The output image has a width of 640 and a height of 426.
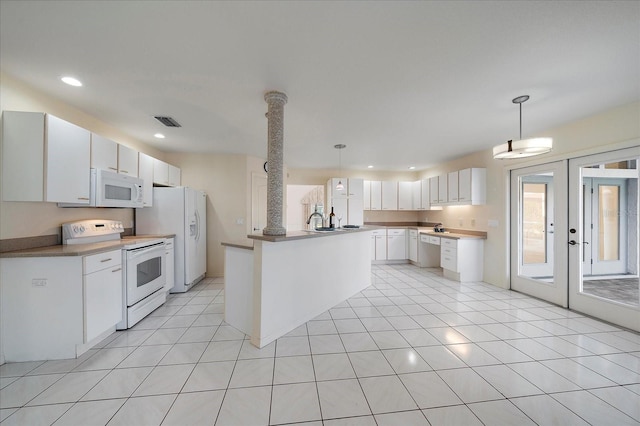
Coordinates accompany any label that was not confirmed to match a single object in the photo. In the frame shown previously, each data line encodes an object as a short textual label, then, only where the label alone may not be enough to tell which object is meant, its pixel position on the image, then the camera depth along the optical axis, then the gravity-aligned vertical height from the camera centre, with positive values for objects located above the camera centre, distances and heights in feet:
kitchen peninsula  8.02 -2.67
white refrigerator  13.30 -0.53
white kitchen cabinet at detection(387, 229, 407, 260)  21.27 -2.77
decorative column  8.40 +1.79
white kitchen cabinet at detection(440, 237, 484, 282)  15.67 -3.01
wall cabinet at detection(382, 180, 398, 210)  22.09 +1.70
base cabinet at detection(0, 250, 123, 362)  7.06 -2.88
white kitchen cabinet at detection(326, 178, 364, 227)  20.75 +1.16
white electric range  9.17 -2.17
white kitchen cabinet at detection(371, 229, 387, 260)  21.07 -2.82
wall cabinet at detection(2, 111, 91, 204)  7.23 +1.73
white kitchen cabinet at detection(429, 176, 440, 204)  19.25 +1.95
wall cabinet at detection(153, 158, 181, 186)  13.41 +2.34
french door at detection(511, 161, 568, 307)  11.52 -0.92
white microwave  9.13 +0.94
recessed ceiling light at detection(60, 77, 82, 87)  7.51 +4.23
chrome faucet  12.58 -0.05
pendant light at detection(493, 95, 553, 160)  7.79 +2.25
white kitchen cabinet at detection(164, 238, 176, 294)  12.17 -2.73
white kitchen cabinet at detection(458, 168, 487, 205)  15.56 +1.81
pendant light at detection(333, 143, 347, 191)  14.79 +4.22
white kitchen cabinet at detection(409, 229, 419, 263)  20.43 -2.78
